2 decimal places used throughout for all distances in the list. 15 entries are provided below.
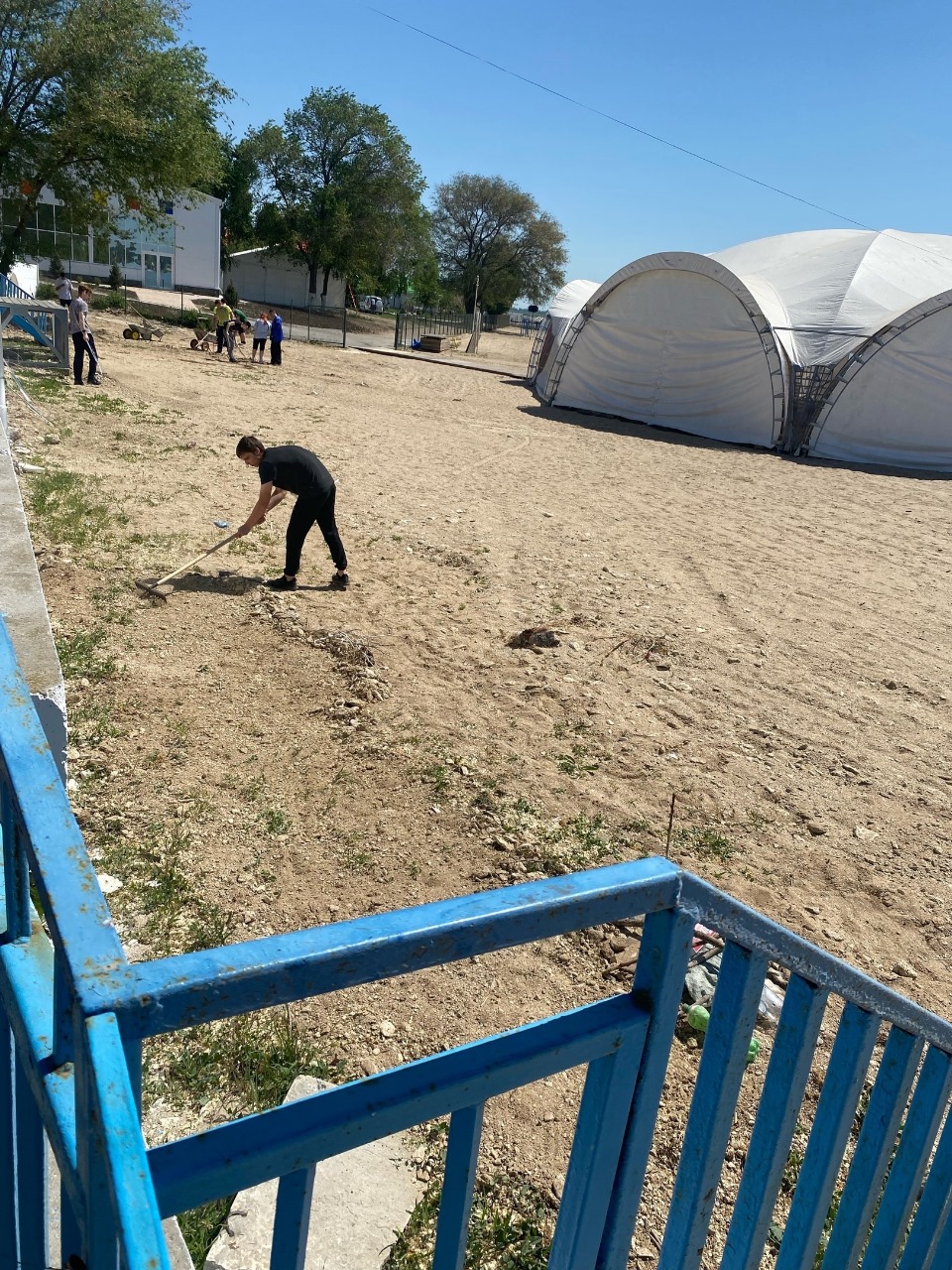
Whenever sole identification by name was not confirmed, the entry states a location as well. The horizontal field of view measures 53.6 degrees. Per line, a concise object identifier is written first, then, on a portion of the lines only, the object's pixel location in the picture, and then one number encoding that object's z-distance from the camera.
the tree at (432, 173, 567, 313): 63.78
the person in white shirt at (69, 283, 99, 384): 15.20
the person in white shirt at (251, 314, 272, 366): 23.27
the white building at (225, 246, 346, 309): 50.19
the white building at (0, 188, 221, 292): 37.25
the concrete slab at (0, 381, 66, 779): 3.27
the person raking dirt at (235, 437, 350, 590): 7.50
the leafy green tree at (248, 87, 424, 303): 46.41
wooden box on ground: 35.50
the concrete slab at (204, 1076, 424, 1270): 2.31
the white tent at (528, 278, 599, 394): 24.45
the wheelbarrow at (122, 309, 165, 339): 24.52
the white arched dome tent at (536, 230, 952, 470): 18.16
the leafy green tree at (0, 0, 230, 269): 22.58
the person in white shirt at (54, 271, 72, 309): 19.89
